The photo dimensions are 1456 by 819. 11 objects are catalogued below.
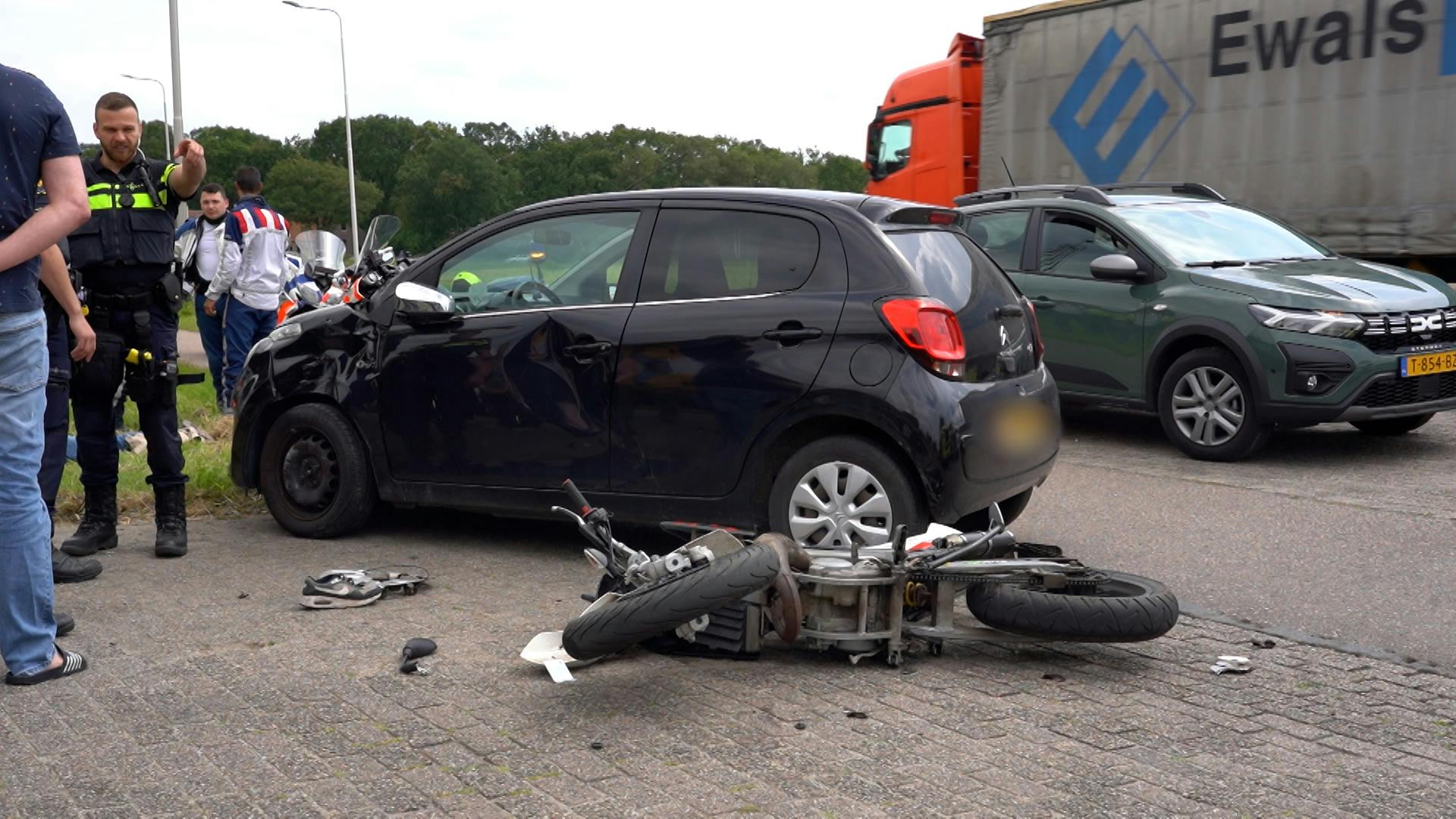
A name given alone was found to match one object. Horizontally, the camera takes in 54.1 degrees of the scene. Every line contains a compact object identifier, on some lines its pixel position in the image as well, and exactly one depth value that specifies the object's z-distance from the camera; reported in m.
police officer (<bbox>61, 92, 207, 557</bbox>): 6.24
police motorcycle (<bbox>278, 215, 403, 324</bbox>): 7.39
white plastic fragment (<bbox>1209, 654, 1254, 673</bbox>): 4.71
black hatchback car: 5.66
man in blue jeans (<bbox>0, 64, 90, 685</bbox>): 4.48
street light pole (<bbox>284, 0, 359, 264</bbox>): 48.72
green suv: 8.53
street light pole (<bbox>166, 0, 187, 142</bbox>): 26.09
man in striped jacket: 11.59
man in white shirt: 11.98
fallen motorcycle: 4.49
